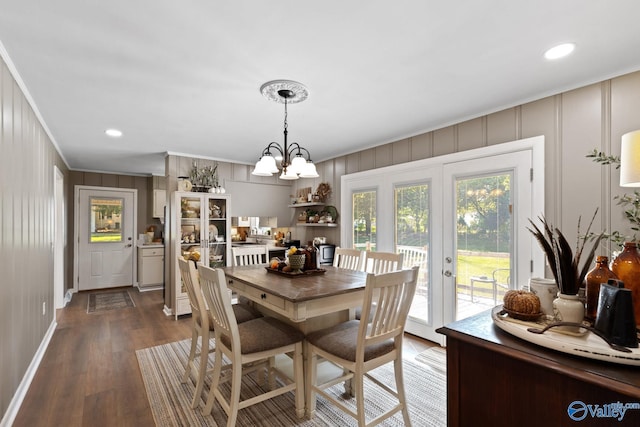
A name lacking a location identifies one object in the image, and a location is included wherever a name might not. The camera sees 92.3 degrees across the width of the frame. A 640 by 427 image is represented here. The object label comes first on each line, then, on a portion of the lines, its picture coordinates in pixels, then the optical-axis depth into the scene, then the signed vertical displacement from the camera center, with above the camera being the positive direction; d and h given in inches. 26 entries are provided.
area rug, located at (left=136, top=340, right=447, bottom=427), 79.5 -53.7
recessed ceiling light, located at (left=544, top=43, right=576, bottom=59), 70.4 +38.4
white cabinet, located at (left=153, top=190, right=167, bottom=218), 236.4 +9.3
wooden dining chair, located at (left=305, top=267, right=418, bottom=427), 68.4 -31.5
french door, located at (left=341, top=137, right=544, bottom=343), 104.2 -3.9
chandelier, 91.0 +17.1
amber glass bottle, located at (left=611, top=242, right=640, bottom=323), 40.3 -7.6
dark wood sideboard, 32.3 -20.3
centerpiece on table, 98.9 -15.0
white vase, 41.1 -12.9
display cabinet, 164.1 -10.1
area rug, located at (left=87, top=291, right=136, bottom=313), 183.5 -56.3
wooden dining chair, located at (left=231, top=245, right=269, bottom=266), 130.3 -17.8
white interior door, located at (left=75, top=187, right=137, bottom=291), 223.1 -16.8
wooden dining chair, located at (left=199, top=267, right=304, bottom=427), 71.9 -32.5
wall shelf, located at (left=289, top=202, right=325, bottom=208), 189.9 +6.1
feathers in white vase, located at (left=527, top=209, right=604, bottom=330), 41.3 -9.0
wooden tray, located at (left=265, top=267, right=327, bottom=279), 95.7 -18.8
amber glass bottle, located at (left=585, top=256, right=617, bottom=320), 41.5 -9.3
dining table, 72.6 -19.9
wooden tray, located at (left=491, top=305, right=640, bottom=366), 33.4 -15.4
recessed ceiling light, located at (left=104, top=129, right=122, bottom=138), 131.7 +35.9
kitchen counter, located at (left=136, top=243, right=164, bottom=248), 230.3 -23.7
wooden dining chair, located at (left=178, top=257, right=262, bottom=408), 84.0 -32.2
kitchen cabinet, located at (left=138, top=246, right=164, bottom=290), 227.8 -39.4
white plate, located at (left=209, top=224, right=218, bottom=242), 176.6 -10.4
